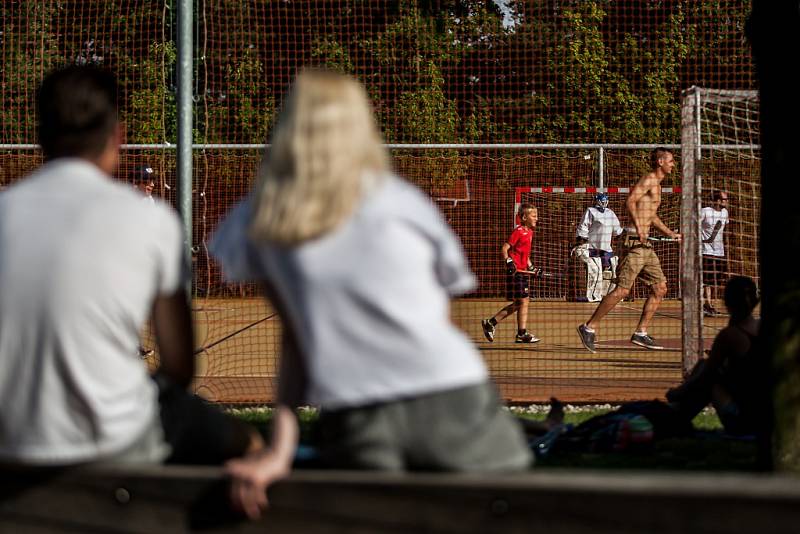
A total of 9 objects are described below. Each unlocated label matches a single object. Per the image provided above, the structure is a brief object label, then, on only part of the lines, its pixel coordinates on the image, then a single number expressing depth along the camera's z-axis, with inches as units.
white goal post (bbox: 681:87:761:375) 724.0
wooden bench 162.2
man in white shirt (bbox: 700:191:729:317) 1042.7
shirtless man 915.4
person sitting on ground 506.0
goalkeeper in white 1290.6
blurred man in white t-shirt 191.8
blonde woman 184.4
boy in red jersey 1116.5
